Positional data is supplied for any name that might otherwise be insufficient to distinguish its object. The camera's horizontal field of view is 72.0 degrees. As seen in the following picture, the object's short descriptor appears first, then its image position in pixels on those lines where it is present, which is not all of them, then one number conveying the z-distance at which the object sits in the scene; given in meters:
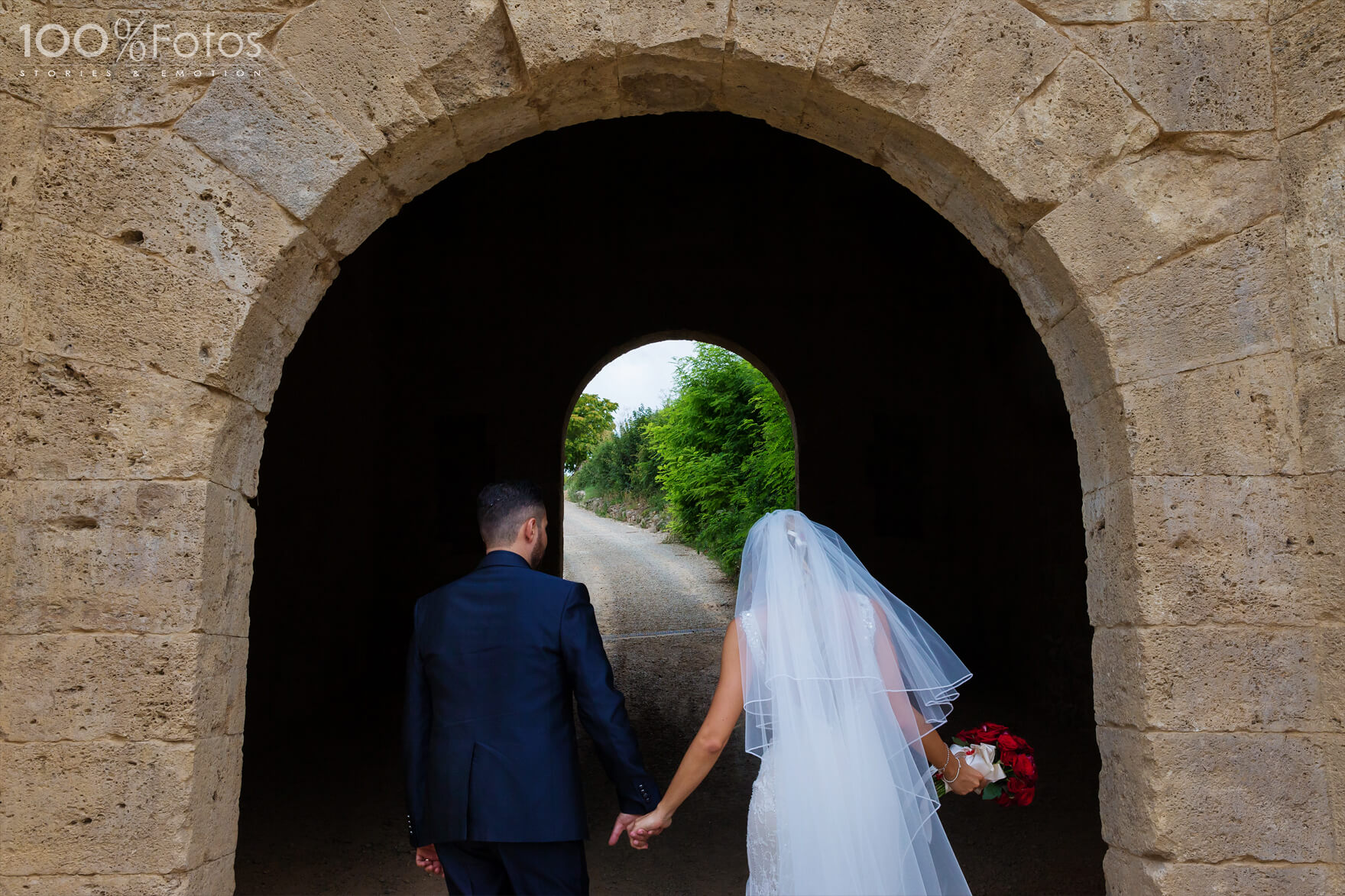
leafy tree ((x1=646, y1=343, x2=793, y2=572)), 13.31
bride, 2.38
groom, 2.59
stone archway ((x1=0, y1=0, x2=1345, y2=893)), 2.52
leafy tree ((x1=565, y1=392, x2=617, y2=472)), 27.30
